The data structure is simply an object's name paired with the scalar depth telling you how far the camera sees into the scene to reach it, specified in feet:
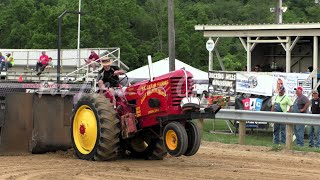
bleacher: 98.87
